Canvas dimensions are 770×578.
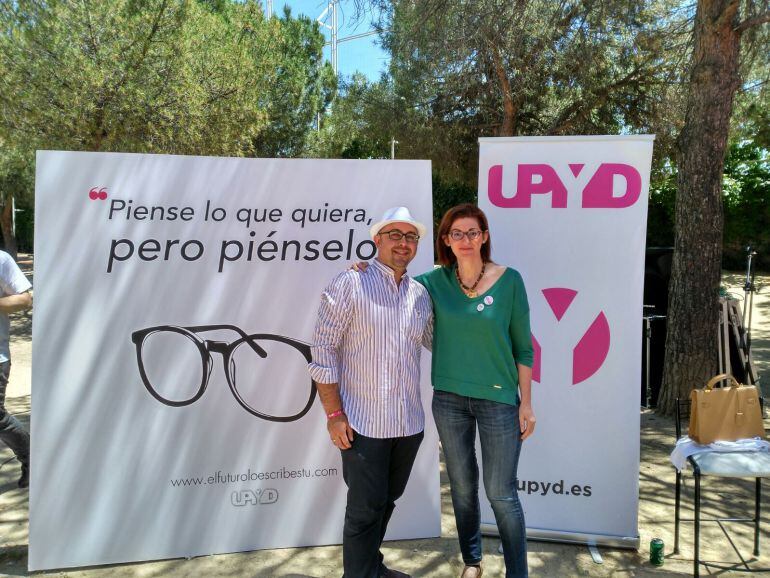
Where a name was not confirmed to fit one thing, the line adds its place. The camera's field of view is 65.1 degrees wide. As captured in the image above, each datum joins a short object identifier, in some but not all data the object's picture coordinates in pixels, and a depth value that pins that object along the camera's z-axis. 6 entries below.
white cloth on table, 2.73
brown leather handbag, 2.81
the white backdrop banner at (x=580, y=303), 2.94
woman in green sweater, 2.32
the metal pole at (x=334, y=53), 17.31
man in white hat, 2.27
